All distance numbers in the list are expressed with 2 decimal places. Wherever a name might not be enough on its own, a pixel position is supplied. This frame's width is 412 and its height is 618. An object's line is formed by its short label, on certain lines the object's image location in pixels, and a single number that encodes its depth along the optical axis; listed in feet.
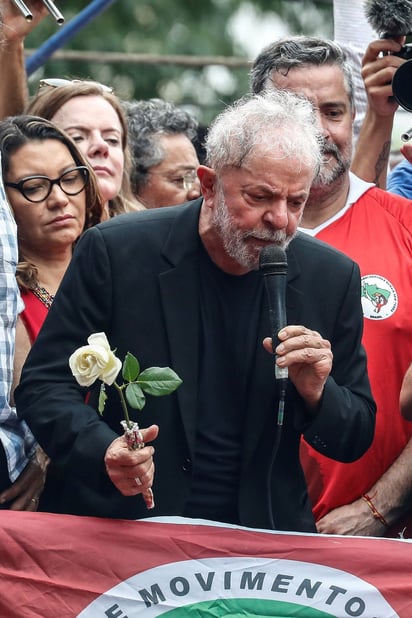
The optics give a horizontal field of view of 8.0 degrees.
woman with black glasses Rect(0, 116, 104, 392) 33.51
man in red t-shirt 32.31
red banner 27.41
